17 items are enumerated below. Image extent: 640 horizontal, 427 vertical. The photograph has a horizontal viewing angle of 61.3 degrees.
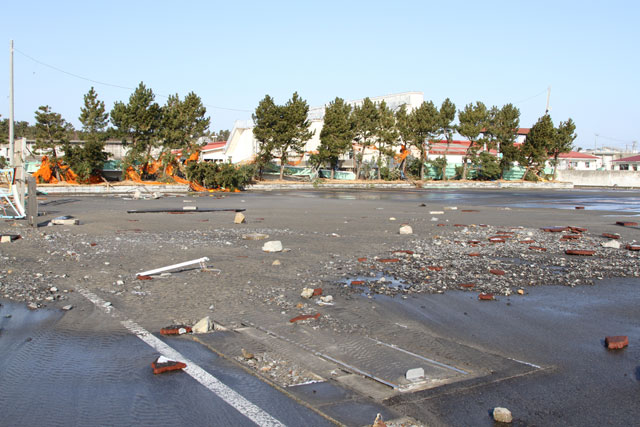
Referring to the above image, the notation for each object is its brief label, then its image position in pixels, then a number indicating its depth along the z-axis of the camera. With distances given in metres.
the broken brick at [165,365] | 4.66
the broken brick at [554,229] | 15.39
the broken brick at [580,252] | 11.11
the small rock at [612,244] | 11.98
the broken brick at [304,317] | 6.27
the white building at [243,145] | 69.02
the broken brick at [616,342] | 5.49
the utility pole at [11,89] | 27.81
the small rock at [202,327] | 5.80
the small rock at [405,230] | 14.45
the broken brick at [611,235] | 13.92
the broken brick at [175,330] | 5.73
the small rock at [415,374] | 4.54
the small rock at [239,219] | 16.77
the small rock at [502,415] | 3.84
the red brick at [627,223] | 17.17
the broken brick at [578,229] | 15.29
